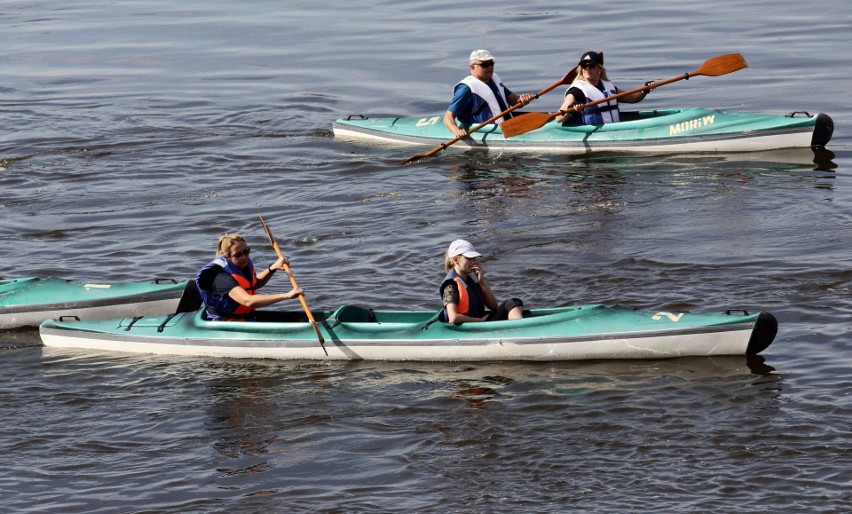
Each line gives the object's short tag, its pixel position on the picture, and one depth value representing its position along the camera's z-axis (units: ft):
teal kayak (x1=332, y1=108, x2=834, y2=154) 96.58
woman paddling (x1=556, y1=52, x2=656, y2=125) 96.32
